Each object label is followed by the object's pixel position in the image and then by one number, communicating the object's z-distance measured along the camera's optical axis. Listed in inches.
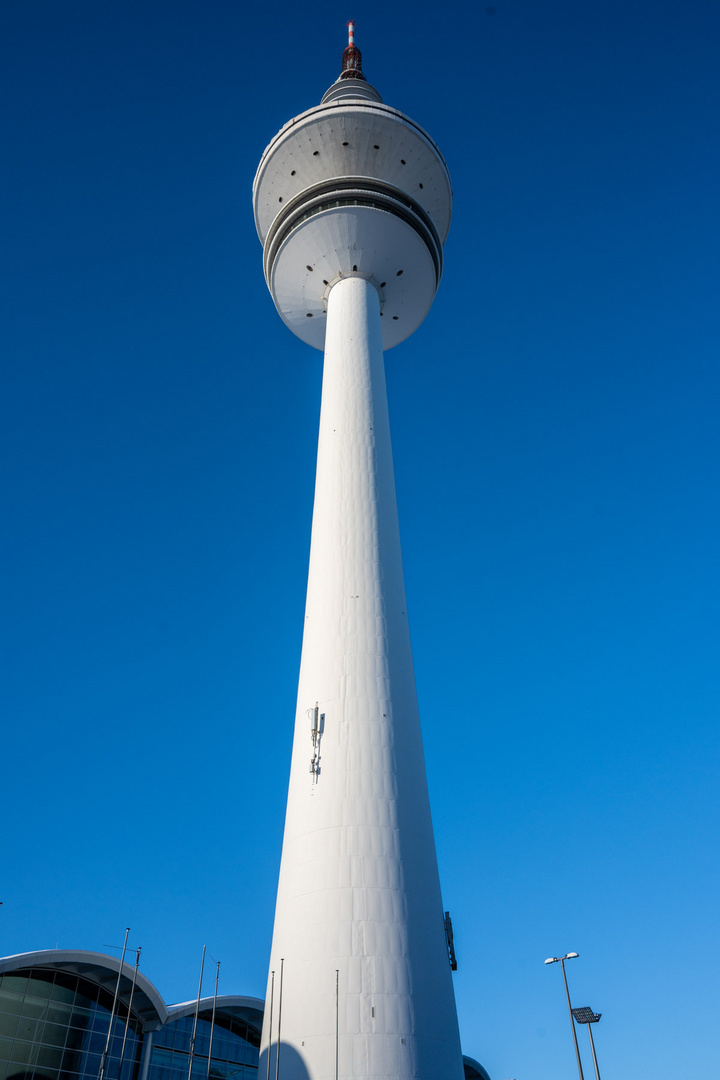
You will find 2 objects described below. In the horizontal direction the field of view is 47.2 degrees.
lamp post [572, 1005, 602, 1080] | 1284.4
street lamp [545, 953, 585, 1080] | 1279.5
